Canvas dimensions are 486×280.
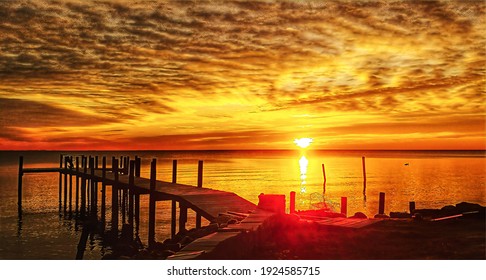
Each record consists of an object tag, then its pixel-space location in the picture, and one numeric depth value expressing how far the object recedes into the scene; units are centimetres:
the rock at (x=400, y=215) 1628
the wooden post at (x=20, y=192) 4066
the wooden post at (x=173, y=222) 2678
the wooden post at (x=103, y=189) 3203
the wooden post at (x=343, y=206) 2501
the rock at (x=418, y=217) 1502
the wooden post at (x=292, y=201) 2303
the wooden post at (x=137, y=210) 2862
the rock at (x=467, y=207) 1594
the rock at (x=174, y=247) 1332
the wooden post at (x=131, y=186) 2796
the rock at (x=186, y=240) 1350
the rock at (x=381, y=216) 1655
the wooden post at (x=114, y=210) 2984
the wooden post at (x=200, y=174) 2880
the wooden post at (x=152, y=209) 2460
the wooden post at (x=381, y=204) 2477
